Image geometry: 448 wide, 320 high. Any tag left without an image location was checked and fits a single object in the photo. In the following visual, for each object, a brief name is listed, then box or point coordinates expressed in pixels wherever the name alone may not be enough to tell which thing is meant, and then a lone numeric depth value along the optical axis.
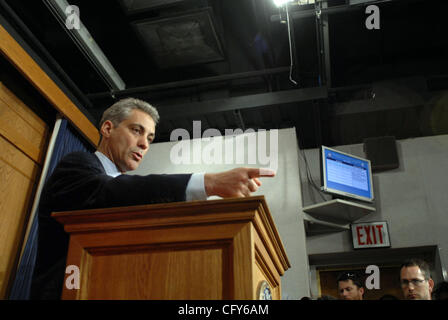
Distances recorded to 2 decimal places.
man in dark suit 1.00
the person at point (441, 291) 2.73
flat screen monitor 3.91
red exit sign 4.15
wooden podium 0.86
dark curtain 3.32
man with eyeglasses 3.00
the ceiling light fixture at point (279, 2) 3.33
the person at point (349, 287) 3.54
